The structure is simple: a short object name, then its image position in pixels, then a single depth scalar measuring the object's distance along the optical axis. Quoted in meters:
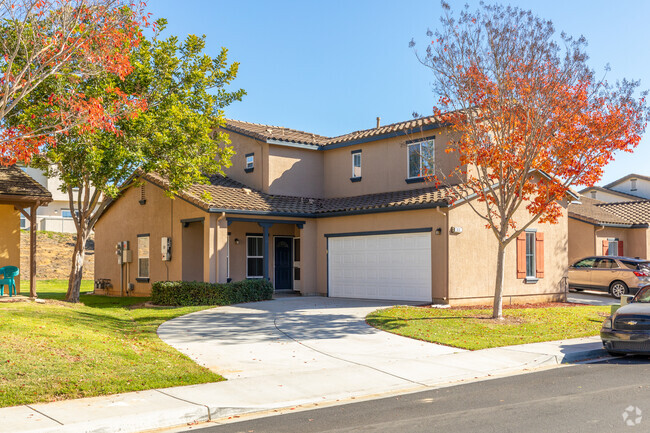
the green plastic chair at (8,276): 17.89
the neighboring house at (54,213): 39.38
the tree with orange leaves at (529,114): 15.77
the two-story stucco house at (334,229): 20.11
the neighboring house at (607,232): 29.20
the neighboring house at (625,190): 43.19
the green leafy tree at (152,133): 17.34
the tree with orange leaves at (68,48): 11.78
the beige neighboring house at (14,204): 17.64
